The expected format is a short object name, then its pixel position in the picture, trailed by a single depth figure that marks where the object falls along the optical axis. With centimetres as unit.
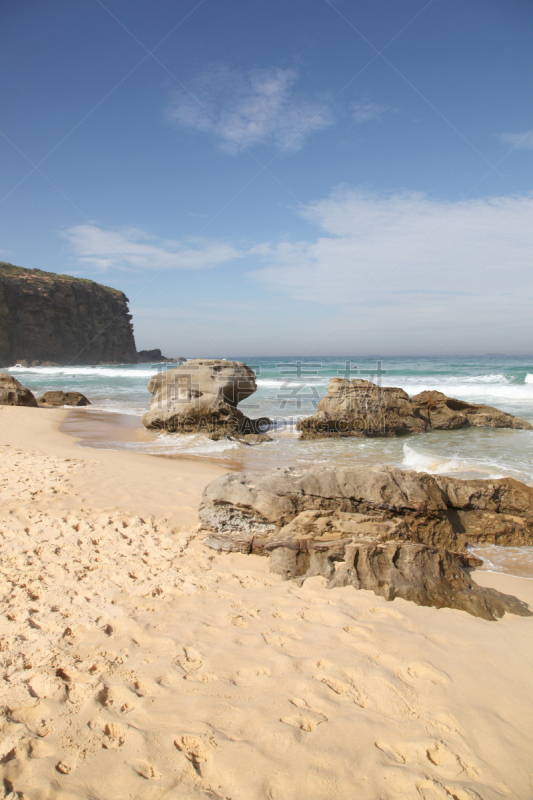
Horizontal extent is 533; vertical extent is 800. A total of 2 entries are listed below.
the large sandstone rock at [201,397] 1091
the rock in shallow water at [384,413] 1080
